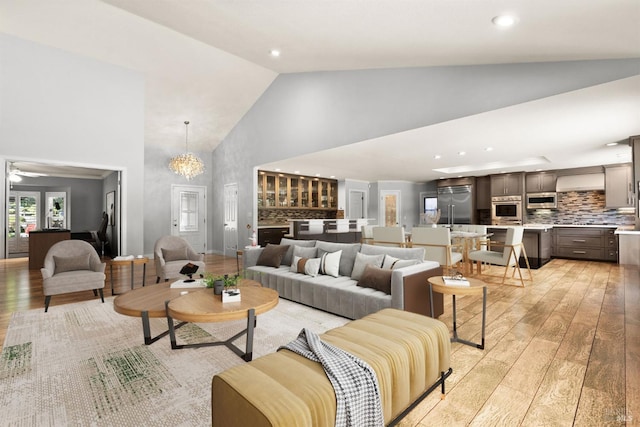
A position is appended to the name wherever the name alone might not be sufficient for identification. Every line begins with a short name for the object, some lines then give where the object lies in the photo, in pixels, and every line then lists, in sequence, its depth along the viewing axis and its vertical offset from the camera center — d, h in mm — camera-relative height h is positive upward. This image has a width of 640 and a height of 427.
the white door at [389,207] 10469 +256
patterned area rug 1865 -1166
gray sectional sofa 3047 -816
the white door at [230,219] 8427 -61
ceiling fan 4734 +795
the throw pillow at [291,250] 4715 -528
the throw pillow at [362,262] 3635 -572
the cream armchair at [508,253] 5105 -713
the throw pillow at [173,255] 4988 -604
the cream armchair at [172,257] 4750 -638
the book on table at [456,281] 2794 -629
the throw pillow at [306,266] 4059 -679
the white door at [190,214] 8922 +104
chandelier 7387 +1292
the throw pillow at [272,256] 4648 -607
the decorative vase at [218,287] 2859 -652
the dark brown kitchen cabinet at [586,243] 7102 -769
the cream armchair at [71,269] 3840 -687
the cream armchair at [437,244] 5121 -526
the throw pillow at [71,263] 4188 -608
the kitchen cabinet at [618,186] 6961 +571
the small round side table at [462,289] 2693 -676
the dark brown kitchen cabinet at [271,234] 8219 -503
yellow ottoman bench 1213 -734
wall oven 8289 +68
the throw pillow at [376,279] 3227 -699
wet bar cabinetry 8847 +757
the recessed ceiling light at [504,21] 2352 +1514
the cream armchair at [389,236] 5923 -436
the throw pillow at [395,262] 3375 -538
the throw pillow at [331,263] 3982 -636
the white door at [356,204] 10487 +375
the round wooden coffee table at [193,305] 2400 -750
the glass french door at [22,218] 8344 +61
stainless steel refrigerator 9227 +289
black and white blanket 1307 -763
